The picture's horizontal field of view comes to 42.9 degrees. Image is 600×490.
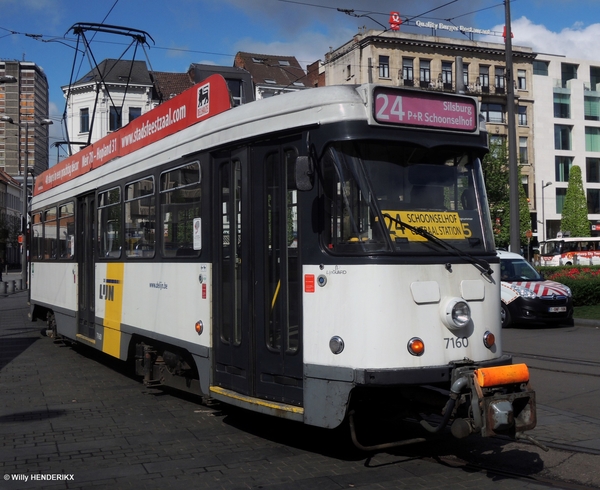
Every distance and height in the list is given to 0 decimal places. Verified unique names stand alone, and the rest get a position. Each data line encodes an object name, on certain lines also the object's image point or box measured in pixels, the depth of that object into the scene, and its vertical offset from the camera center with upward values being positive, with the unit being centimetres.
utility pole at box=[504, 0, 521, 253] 2055 +268
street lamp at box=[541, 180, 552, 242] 6799 +327
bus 5509 +69
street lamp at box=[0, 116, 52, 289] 3689 +345
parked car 1725 -90
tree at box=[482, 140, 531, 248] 4181 +477
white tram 593 +2
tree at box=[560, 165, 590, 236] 6456 +449
